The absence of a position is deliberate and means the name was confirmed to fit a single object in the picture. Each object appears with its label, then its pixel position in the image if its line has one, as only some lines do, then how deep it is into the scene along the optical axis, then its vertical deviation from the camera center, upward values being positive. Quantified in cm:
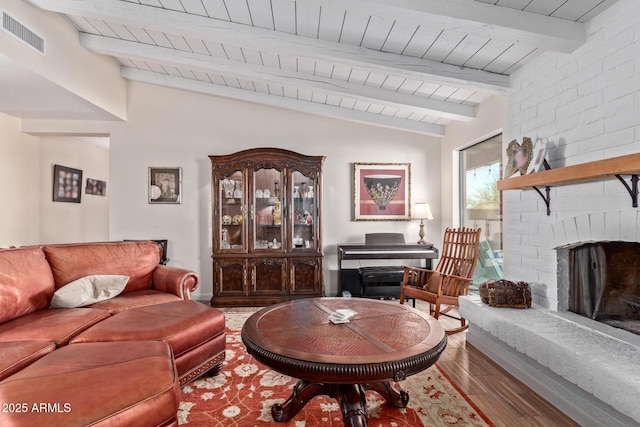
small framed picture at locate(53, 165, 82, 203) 518 +51
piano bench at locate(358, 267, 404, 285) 440 -74
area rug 192 -111
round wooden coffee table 151 -62
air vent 266 +149
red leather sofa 127 -65
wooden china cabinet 436 -14
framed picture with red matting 489 +34
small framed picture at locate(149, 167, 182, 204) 476 +43
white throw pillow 246 -54
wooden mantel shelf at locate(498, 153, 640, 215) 174 +24
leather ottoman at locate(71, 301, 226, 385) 204 -68
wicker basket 262 -59
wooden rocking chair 333 -58
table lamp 460 +5
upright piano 432 -47
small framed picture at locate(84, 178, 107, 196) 598 +53
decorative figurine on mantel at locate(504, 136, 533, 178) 273 +48
